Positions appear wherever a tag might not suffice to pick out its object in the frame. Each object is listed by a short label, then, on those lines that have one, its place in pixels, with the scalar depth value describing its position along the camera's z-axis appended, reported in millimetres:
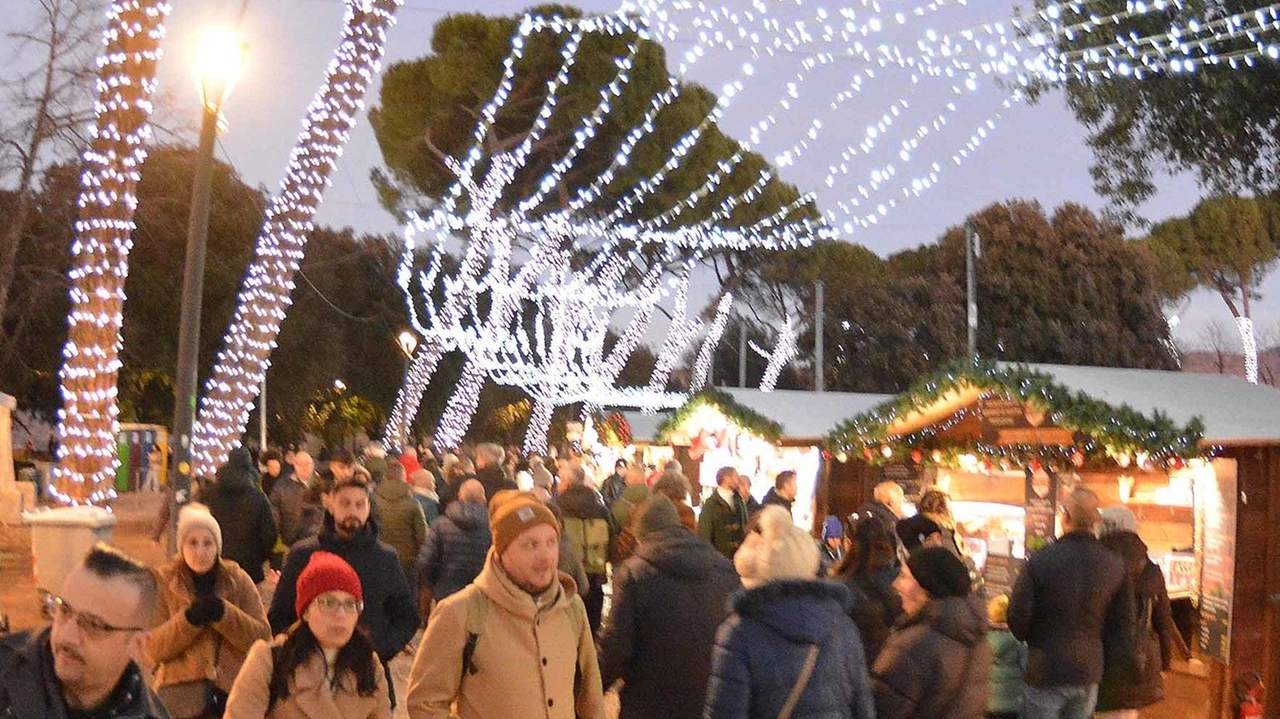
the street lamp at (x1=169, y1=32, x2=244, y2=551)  12625
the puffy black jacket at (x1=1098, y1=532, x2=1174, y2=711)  6633
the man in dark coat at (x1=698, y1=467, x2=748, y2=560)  11219
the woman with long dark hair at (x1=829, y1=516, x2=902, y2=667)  6199
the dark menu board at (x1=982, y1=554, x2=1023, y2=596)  11039
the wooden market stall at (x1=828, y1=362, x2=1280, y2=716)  9227
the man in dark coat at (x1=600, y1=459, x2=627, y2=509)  16984
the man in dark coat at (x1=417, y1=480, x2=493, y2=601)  8398
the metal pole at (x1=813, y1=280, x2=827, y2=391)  34625
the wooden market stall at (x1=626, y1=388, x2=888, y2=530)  15828
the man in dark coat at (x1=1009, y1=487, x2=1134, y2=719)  6469
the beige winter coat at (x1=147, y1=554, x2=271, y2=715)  4902
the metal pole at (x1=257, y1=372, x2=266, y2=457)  32425
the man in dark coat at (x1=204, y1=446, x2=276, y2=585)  8500
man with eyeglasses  2500
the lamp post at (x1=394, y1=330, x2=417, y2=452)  32438
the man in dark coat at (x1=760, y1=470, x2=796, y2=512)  12109
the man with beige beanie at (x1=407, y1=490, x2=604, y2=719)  4125
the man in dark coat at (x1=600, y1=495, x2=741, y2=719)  4879
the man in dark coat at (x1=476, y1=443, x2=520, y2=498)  12125
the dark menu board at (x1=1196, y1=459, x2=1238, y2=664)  9250
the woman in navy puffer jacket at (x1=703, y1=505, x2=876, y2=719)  3988
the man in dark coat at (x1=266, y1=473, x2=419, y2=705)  5695
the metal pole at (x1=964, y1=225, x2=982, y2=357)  26812
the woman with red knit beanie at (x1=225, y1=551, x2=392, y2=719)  3861
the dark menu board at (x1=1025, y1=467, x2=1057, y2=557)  11055
